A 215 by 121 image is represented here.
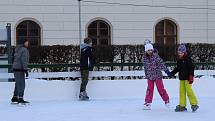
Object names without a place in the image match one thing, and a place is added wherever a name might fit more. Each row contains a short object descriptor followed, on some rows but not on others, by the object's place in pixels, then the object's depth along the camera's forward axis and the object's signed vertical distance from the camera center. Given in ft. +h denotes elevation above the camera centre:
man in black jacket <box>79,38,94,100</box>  46.78 +0.34
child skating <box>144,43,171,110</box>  40.24 -0.63
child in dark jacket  38.65 -0.88
